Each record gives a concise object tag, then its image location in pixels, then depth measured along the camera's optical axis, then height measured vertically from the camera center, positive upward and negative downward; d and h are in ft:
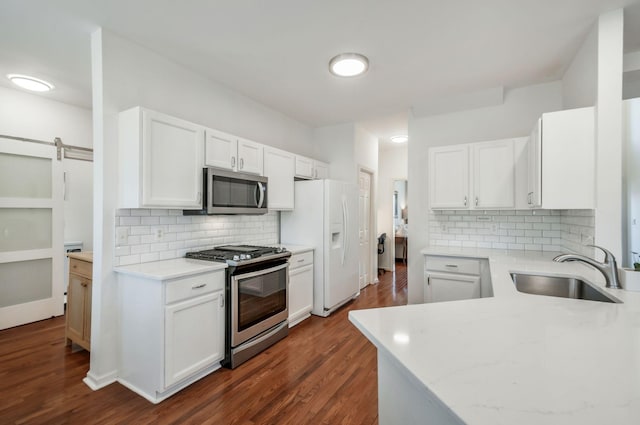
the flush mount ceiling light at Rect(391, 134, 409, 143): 18.21 +4.57
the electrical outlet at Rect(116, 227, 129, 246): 7.70 -0.62
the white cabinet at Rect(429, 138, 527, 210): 9.87 +1.27
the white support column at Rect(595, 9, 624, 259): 6.89 +1.82
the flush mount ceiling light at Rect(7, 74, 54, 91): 10.20 +4.51
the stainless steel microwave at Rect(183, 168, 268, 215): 8.79 +0.60
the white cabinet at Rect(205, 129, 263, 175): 9.06 +1.92
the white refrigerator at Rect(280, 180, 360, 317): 12.36 -0.88
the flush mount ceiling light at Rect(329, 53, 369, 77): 8.88 +4.52
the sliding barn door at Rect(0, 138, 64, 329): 11.03 -0.85
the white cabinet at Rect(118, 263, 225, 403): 6.77 -2.88
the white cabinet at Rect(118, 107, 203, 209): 7.38 +1.32
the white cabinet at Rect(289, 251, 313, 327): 11.10 -2.88
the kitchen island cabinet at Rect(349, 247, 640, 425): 2.06 -1.35
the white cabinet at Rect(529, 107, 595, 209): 7.30 +1.31
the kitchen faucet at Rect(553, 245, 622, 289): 5.43 -0.99
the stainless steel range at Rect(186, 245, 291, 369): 8.21 -2.57
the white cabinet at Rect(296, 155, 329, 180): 13.20 +2.04
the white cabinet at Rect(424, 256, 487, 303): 9.57 -2.19
